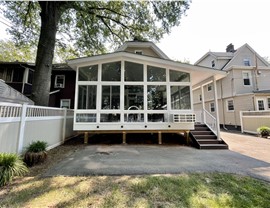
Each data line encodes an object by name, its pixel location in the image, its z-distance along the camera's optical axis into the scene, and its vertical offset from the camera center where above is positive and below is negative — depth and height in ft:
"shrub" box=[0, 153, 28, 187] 9.56 -3.41
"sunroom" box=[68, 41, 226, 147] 23.70 +4.40
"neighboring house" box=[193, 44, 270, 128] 43.57 +11.97
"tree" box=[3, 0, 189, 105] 25.49 +25.13
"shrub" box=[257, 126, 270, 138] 31.73 -2.60
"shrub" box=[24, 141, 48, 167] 13.15 -3.31
